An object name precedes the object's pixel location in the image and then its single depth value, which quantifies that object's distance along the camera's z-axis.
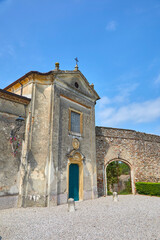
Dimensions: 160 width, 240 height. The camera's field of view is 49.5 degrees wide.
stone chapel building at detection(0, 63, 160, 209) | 8.04
